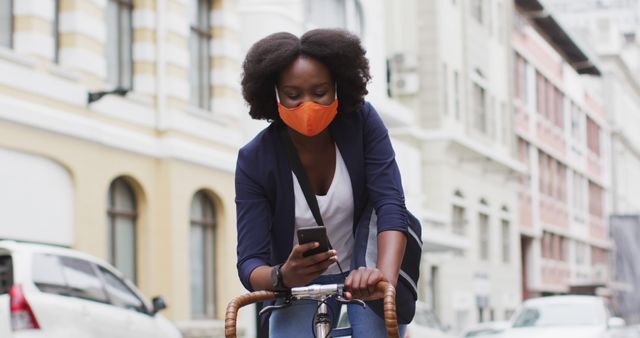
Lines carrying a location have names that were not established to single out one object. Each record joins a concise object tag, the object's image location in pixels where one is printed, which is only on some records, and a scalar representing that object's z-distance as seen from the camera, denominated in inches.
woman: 175.0
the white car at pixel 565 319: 721.0
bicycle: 156.4
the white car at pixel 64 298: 454.3
